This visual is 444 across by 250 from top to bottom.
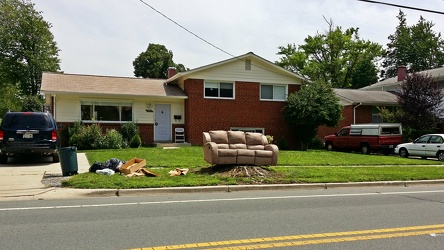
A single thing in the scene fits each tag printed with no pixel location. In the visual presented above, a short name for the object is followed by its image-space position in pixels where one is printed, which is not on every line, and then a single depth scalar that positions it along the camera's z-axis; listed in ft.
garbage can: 37.45
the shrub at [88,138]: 68.15
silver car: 67.56
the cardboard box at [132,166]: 38.19
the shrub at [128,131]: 74.74
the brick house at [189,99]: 74.90
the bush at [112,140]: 69.51
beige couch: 39.99
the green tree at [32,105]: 120.67
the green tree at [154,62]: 197.88
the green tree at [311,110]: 81.25
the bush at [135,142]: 72.64
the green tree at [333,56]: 172.45
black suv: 45.28
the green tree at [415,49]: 207.00
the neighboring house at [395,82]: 105.43
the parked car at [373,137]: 78.48
